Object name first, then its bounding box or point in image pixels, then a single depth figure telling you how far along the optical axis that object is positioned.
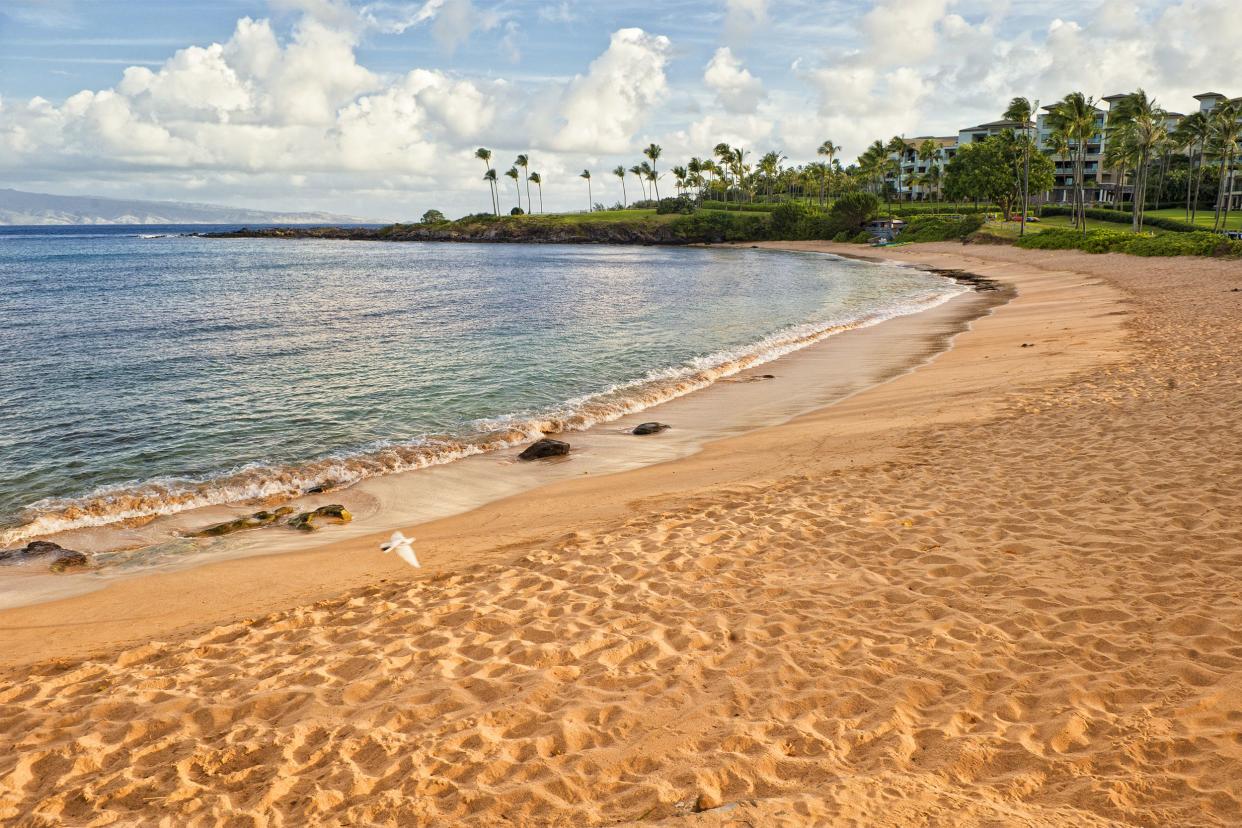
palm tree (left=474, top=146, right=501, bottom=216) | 183.50
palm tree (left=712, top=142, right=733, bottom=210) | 157.38
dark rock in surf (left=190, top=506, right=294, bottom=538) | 11.36
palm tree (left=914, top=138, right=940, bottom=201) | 123.25
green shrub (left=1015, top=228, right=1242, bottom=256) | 47.16
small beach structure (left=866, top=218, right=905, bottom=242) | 104.19
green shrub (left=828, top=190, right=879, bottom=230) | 111.69
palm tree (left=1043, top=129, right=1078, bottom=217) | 84.01
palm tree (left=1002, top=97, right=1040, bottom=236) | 82.12
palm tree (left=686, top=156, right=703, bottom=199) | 169.62
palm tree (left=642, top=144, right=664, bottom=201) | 177.88
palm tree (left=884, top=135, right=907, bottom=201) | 124.88
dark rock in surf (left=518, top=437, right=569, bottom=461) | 14.89
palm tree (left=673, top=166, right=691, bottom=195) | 173.00
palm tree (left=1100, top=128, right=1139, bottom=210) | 76.00
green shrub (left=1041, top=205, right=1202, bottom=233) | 72.04
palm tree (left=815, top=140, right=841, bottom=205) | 144.75
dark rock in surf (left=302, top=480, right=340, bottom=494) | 13.43
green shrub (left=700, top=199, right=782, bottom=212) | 138.75
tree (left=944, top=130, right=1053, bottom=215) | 93.44
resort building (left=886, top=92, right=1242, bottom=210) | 112.36
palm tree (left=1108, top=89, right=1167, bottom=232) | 69.06
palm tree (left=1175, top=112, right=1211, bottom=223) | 70.69
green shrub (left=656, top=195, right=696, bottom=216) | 151.88
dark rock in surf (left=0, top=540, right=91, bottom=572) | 10.17
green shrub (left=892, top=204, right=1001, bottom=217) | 108.71
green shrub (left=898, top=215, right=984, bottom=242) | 90.00
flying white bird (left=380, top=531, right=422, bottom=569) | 9.83
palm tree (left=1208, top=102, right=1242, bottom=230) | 63.78
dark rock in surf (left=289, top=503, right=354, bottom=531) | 11.42
